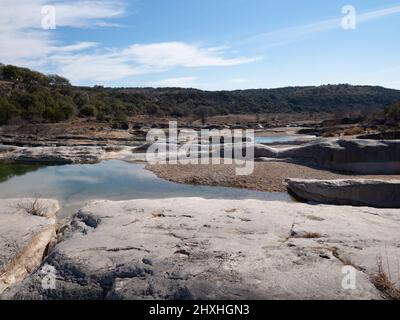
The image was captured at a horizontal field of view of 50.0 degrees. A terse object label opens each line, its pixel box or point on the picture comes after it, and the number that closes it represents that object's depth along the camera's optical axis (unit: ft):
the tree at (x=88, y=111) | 185.88
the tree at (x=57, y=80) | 301.06
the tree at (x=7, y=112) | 142.92
